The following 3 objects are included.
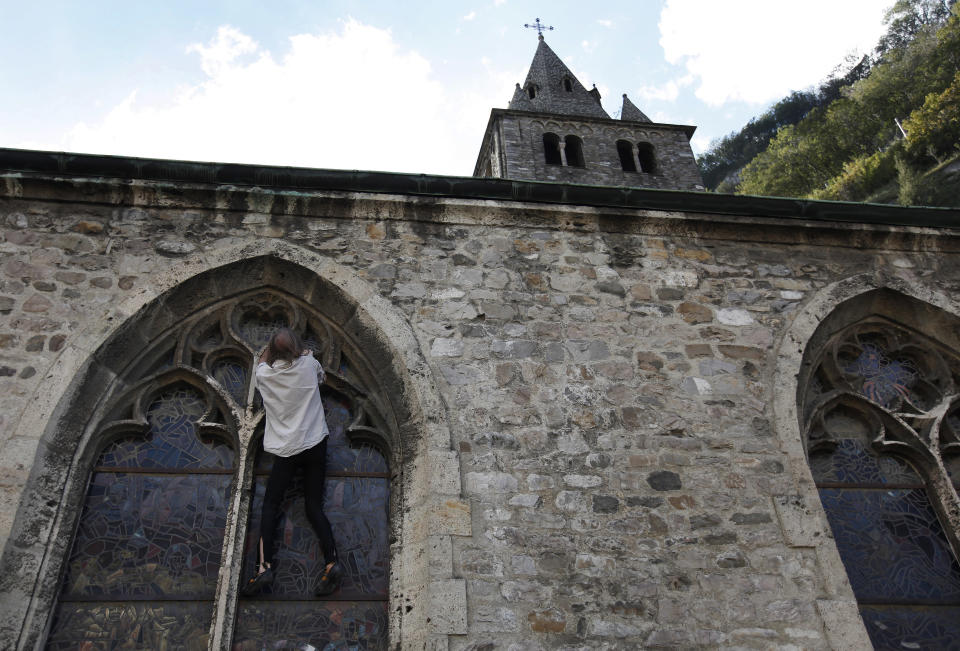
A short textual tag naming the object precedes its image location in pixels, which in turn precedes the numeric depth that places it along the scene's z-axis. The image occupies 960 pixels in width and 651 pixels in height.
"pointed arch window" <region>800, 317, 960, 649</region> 4.23
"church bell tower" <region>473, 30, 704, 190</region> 18.89
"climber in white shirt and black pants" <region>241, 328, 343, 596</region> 3.95
